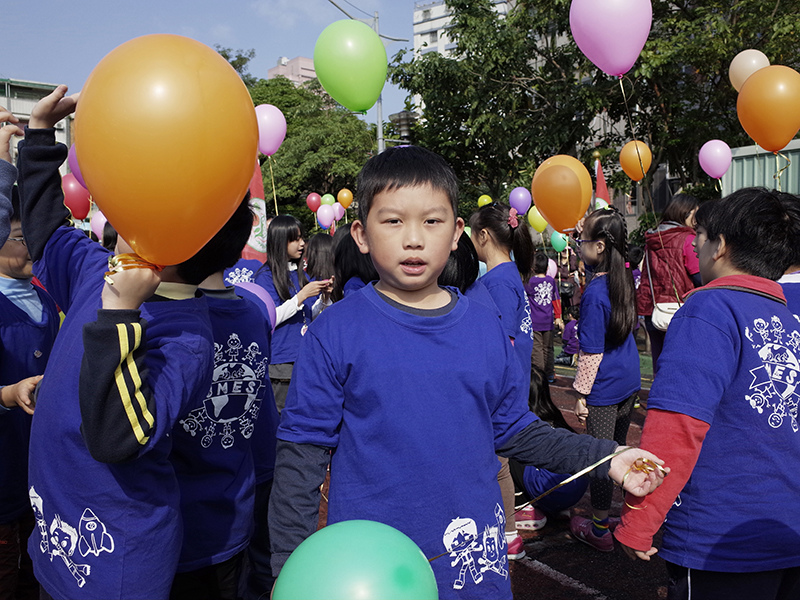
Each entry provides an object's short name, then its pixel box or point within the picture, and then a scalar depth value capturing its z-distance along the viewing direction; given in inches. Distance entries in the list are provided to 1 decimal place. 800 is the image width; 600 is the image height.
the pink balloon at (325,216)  486.6
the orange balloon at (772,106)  204.5
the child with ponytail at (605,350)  156.3
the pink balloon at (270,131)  276.8
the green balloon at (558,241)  483.3
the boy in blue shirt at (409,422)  64.7
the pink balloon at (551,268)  413.2
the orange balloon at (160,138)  51.8
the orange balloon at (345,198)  619.5
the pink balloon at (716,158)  311.9
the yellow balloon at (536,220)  447.8
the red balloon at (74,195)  278.0
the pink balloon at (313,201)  600.7
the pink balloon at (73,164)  159.3
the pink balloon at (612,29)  186.4
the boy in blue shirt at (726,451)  75.5
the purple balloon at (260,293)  124.2
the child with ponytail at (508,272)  148.8
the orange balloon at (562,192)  225.0
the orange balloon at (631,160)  338.4
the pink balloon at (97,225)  343.0
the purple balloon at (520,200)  413.5
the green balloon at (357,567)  43.4
